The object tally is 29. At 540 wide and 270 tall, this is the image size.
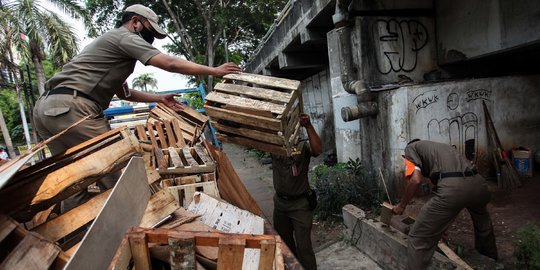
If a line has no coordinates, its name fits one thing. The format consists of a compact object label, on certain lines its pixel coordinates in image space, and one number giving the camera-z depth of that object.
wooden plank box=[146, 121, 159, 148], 4.83
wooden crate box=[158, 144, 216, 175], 3.28
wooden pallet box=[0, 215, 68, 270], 1.45
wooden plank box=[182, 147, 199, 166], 3.49
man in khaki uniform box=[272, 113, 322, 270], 3.71
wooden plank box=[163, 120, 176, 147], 5.01
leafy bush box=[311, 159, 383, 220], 5.64
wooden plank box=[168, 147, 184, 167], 3.45
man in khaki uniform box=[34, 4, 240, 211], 2.50
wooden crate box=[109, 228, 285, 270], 1.57
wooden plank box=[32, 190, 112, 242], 1.84
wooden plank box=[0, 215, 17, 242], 1.51
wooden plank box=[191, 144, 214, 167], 3.60
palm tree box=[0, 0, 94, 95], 13.67
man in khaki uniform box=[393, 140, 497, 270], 3.45
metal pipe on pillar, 5.75
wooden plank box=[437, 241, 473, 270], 3.50
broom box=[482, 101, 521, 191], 5.46
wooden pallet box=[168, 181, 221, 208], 3.12
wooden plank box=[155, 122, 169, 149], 5.02
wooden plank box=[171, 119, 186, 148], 5.04
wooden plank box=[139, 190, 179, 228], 2.14
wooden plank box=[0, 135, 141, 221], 1.68
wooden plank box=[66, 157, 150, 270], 1.46
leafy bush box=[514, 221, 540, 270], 3.18
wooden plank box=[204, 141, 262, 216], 3.73
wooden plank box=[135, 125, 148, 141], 5.17
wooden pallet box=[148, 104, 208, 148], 5.27
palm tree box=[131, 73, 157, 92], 56.16
